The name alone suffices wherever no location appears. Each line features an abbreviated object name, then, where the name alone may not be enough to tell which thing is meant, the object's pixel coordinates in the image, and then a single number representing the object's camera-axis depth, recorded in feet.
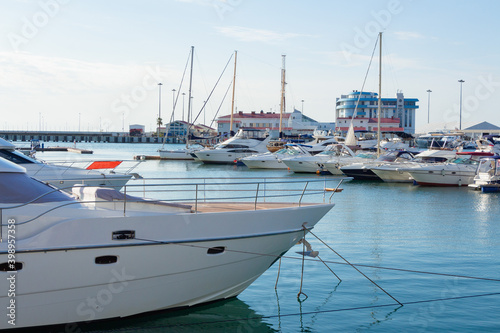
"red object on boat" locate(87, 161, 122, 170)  61.57
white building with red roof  360.48
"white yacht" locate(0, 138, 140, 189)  57.11
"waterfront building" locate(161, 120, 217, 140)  386.93
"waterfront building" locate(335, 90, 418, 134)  350.84
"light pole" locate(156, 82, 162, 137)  482.20
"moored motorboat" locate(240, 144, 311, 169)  158.18
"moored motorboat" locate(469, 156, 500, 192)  107.34
